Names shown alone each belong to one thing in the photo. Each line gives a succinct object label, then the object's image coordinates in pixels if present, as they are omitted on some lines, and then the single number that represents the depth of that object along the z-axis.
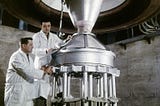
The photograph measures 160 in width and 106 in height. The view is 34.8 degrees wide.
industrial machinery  2.62
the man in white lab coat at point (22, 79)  2.93
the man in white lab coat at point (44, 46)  3.17
